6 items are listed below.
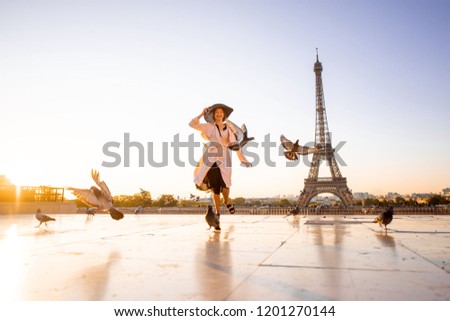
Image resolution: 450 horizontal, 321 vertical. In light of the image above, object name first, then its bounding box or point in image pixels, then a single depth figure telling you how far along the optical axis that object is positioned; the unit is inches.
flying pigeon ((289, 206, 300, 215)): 526.9
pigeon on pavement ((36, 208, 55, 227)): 324.8
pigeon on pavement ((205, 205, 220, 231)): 242.7
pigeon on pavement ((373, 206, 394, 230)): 242.7
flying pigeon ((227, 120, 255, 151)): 268.2
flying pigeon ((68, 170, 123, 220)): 279.7
